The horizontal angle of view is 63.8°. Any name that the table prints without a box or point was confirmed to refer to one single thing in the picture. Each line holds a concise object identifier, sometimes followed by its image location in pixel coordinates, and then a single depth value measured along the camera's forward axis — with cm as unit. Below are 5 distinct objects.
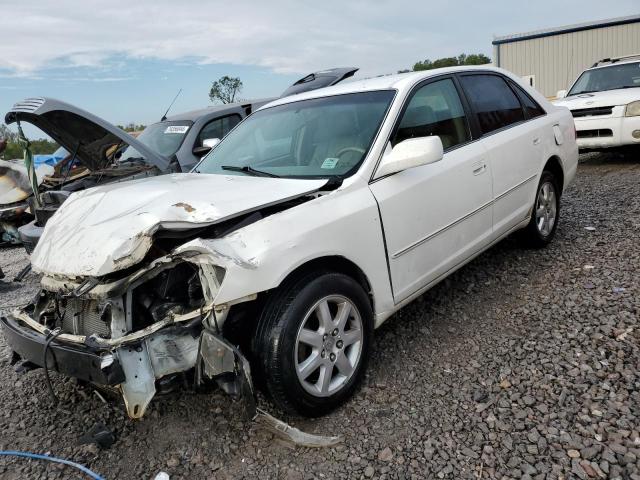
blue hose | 240
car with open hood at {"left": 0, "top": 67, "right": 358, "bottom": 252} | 464
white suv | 774
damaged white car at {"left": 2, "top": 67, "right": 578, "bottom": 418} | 228
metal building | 2134
